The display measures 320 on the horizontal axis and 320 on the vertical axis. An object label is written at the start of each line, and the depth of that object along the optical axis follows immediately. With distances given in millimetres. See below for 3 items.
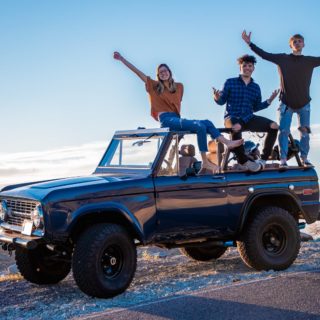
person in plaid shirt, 9531
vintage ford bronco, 7281
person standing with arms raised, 10133
